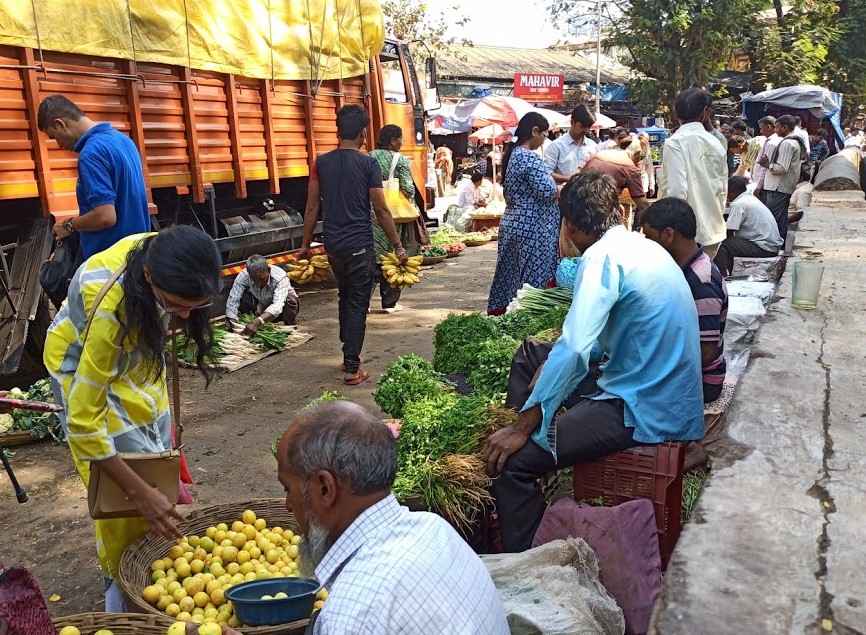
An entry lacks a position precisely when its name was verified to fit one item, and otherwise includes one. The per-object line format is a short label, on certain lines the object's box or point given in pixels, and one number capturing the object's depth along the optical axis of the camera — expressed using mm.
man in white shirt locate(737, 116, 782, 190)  10102
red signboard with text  26938
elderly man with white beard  1532
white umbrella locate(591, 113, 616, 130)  23033
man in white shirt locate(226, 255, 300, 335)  7590
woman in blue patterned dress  6094
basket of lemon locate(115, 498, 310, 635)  2771
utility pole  26666
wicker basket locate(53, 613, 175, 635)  2449
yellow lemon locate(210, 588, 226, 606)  2850
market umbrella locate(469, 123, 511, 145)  22797
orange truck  5734
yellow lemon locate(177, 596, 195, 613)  2766
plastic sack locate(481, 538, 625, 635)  2400
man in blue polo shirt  4574
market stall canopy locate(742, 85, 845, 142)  16812
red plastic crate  2973
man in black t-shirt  6090
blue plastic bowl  2600
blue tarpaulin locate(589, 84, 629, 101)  32281
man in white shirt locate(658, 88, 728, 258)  6027
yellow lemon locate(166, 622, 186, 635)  2277
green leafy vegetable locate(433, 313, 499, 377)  4547
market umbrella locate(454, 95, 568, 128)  21672
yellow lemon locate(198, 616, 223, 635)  2294
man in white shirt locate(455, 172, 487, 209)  16828
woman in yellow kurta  2457
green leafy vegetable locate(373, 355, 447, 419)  4082
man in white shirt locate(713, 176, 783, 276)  7398
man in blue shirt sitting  2908
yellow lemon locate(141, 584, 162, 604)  2770
